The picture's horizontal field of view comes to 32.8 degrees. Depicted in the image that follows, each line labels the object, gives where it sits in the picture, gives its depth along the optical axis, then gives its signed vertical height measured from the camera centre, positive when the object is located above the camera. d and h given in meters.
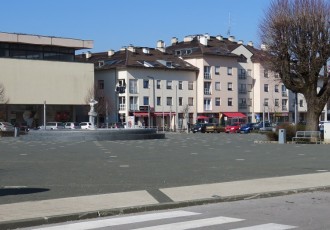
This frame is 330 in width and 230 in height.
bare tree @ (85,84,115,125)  87.12 +3.31
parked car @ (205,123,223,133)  77.81 -0.94
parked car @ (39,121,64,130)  70.25 -0.39
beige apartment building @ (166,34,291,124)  99.25 +7.04
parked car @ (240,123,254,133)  76.19 -0.93
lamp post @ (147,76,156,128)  91.77 +4.97
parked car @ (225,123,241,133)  77.44 -1.08
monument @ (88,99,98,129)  47.72 +0.94
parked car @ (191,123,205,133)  79.01 -0.95
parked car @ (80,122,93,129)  67.98 -0.33
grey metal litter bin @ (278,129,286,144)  39.91 -1.07
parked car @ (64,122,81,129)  68.75 -0.39
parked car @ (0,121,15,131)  63.31 -0.55
